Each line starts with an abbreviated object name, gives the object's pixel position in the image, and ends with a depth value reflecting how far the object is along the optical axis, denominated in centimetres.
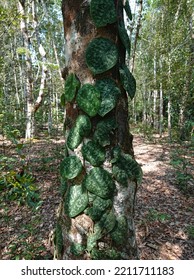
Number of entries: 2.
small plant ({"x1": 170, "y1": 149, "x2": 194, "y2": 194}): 387
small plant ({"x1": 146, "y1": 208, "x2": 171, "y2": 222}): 301
